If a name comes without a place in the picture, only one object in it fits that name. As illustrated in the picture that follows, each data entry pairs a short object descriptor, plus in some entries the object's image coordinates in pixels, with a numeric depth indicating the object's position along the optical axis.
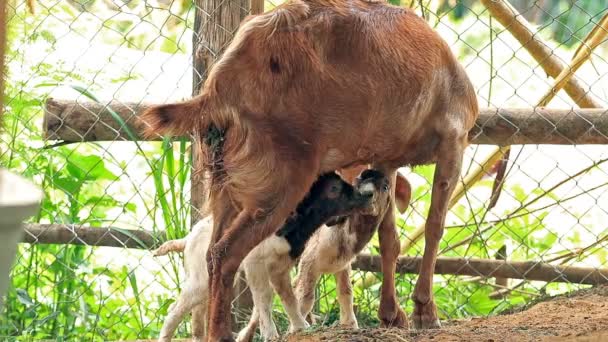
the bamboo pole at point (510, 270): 11.22
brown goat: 7.50
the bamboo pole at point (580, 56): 11.20
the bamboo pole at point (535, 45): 11.49
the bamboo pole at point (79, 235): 10.41
